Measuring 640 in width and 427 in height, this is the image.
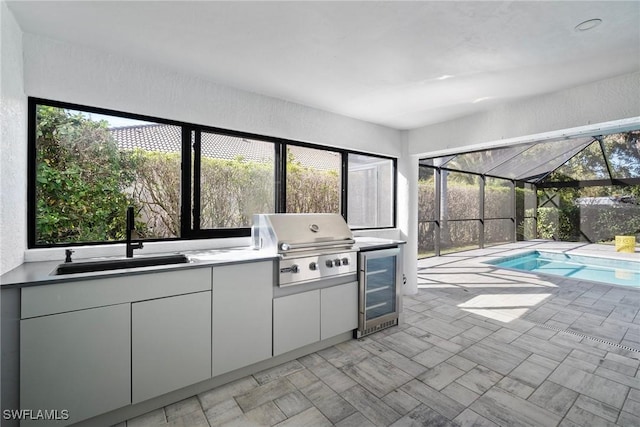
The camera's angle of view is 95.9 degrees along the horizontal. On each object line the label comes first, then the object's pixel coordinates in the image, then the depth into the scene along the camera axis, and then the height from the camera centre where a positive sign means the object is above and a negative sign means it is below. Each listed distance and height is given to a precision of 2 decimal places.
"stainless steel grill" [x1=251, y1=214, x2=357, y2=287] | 2.51 -0.27
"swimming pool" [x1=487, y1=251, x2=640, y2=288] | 5.91 -1.33
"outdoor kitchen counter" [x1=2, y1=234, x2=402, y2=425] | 1.55 -0.75
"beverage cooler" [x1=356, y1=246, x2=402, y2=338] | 3.04 -0.84
